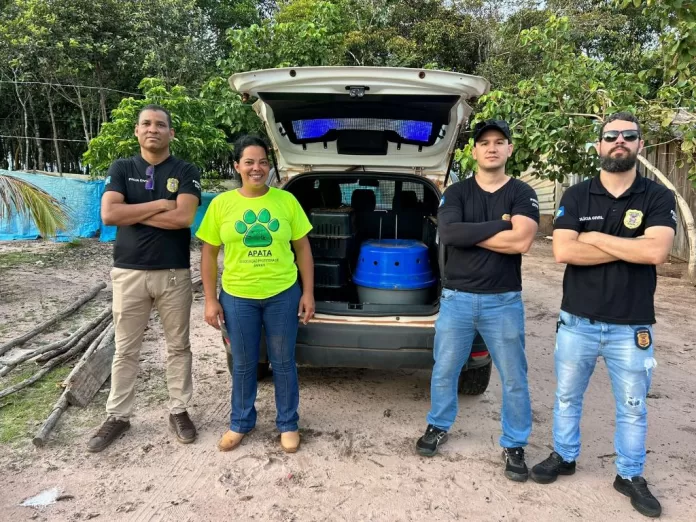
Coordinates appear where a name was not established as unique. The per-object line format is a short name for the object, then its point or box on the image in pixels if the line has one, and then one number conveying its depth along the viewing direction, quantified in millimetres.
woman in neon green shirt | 2891
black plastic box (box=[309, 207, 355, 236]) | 3900
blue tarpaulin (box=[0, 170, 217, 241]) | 10711
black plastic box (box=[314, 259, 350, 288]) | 3914
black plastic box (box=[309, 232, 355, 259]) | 3900
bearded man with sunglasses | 2451
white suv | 3035
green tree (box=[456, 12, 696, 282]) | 6637
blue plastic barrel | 3572
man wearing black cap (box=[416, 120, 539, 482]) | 2693
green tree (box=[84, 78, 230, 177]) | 8727
